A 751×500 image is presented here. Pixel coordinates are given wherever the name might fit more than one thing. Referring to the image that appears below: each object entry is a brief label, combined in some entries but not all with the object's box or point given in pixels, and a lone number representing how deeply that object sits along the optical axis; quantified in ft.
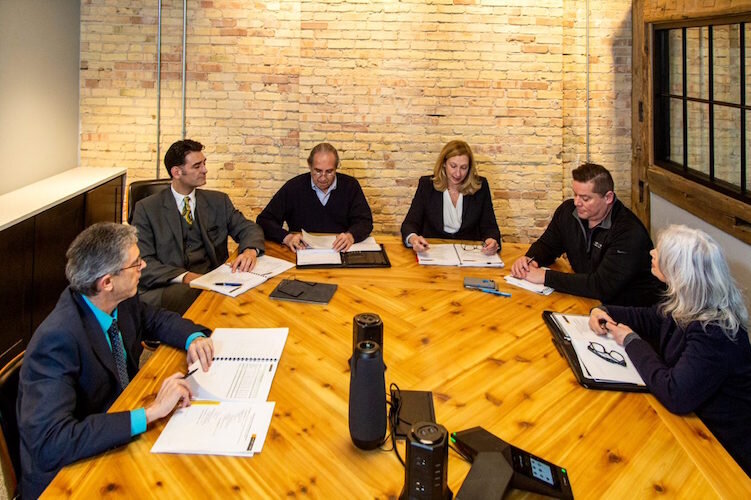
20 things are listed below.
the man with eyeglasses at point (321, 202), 13.42
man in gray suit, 10.71
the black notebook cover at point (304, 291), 9.16
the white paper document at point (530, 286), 9.73
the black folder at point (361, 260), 10.78
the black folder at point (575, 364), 6.70
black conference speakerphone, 4.85
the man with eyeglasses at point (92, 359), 5.47
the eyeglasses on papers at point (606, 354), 7.23
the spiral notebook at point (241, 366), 6.45
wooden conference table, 5.12
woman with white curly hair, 6.33
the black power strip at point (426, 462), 4.42
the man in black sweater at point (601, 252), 9.60
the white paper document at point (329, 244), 11.69
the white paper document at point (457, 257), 10.95
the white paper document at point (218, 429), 5.49
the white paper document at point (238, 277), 9.55
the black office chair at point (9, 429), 5.76
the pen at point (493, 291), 9.57
